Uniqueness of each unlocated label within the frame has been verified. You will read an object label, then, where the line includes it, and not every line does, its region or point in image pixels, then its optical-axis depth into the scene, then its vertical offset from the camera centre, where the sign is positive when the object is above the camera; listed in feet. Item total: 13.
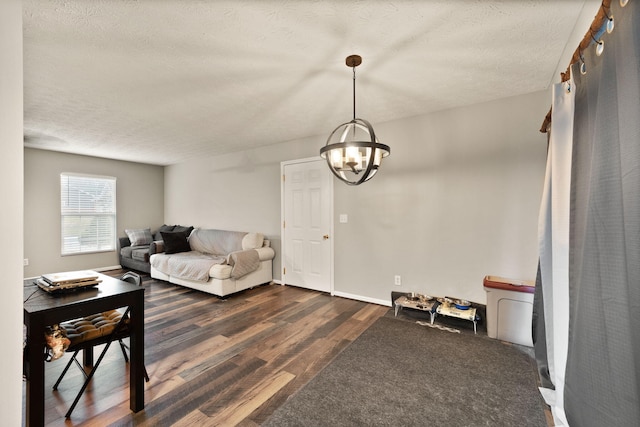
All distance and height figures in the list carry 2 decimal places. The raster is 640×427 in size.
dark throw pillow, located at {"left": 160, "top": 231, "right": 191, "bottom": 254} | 16.74 -1.83
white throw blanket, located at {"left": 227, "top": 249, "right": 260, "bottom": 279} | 13.04 -2.43
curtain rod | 3.47 +2.58
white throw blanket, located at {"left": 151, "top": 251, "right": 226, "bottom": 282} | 13.34 -2.69
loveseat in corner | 17.11 -2.31
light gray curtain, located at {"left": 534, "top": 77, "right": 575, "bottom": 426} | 5.22 -0.62
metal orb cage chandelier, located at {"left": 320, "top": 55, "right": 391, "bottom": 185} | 6.32 +1.40
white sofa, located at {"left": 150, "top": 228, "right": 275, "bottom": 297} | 13.04 -2.51
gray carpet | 5.47 -4.03
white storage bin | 8.26 -2.98
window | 17.26 -0.05
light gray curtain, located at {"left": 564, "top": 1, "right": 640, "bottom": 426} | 2.95 -0.36
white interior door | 13.53 -0.61
